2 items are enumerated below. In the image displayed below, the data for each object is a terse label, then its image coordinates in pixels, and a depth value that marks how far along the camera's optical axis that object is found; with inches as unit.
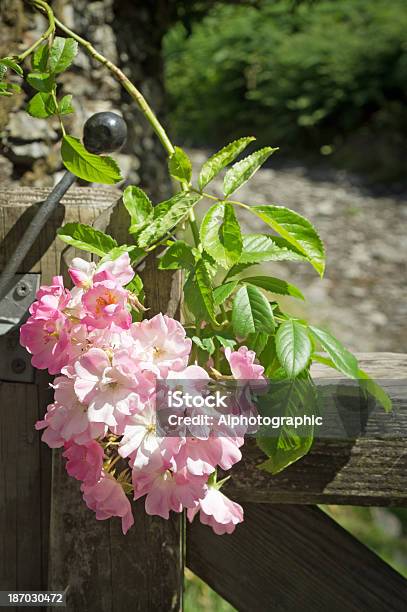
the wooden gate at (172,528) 39.8
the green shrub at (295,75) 319.6
